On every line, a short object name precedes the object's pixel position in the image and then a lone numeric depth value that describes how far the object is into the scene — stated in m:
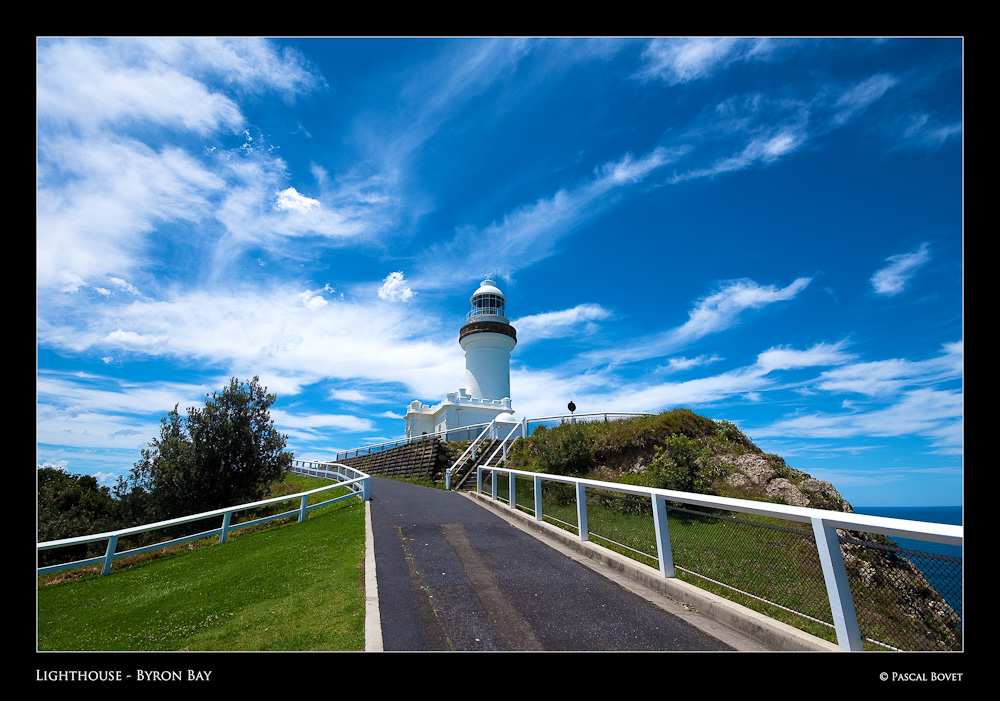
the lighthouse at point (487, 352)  40.72
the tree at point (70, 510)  15.05
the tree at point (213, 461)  17.06
